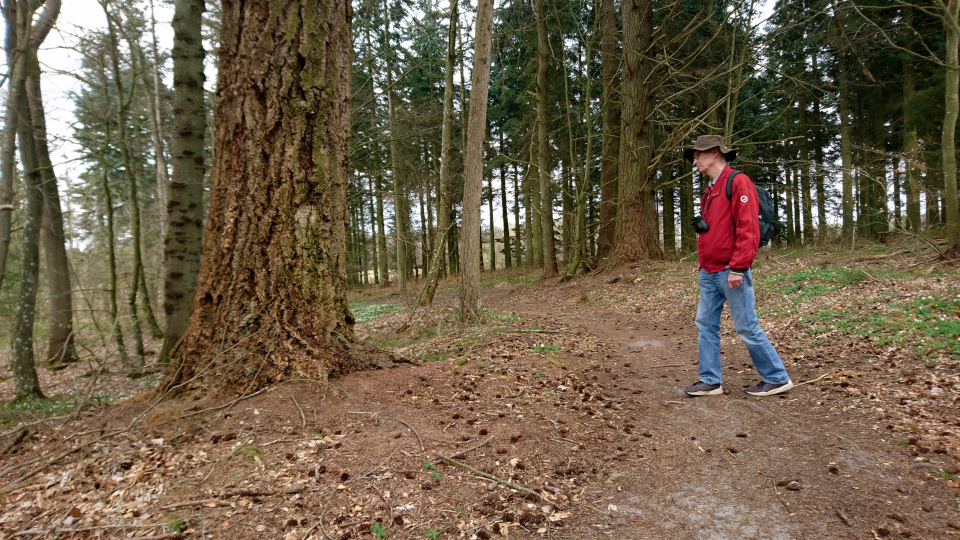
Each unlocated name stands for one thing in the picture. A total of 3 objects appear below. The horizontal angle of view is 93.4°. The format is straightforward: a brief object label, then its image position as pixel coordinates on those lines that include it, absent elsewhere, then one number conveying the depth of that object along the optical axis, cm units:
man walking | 392
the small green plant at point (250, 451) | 284
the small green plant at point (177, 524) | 223
